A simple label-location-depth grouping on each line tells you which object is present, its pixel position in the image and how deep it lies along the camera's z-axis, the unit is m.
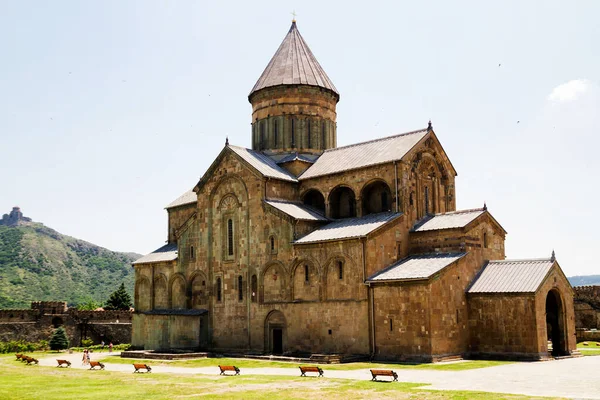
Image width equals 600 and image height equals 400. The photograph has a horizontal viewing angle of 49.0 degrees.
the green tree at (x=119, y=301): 65.74
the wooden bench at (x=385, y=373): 22.34
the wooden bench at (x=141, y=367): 27.92
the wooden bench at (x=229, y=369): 26.23
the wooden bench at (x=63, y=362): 31.90
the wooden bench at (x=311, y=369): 24.38
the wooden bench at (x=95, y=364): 30.09
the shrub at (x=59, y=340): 46.72
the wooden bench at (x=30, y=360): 34.06
